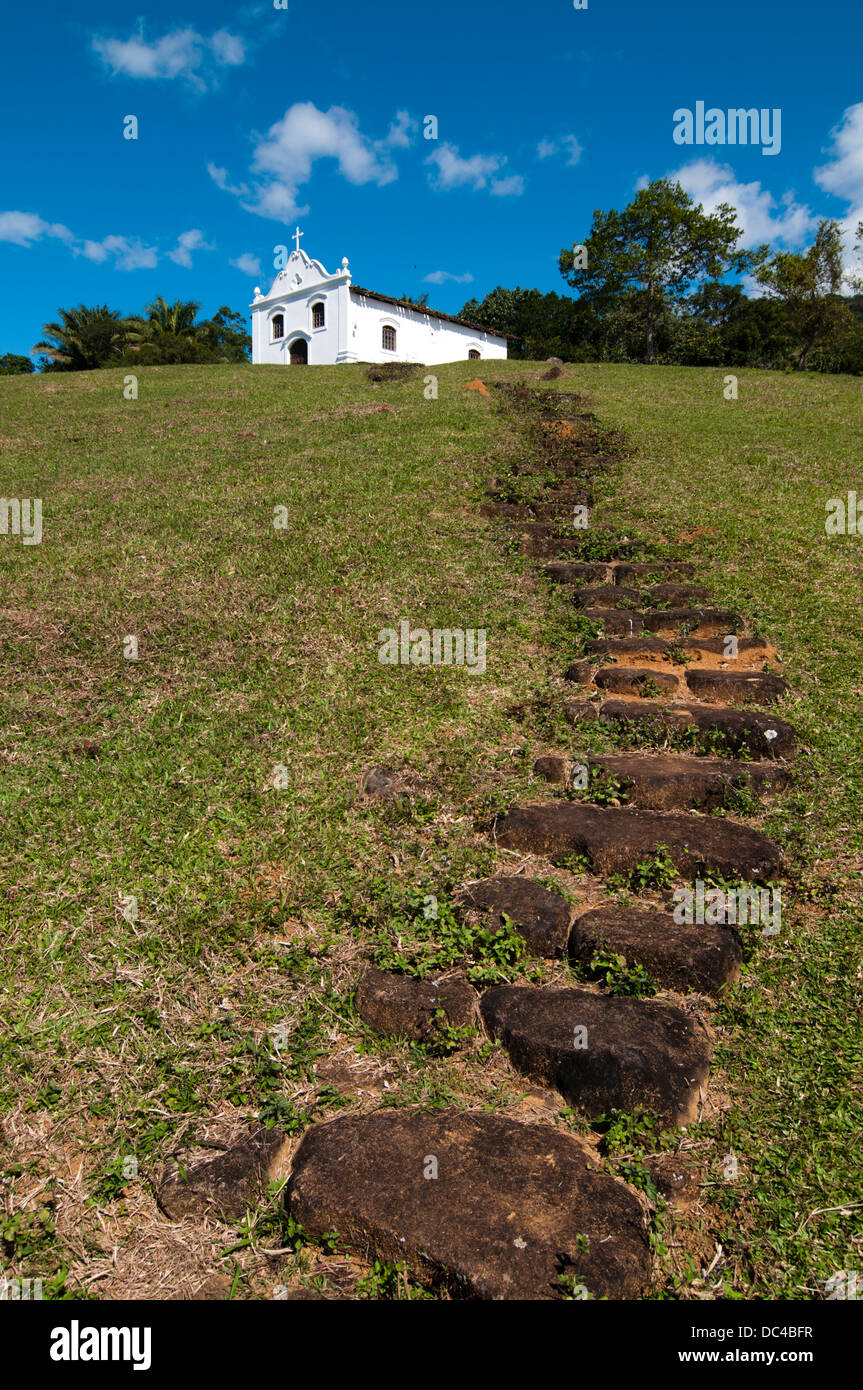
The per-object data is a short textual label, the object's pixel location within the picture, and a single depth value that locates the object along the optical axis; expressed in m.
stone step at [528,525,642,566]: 8.36
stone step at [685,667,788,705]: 5.70
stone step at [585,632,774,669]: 6.32
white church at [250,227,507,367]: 35.62
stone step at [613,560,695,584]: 7.72
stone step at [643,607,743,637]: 6.65
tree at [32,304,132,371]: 34.31
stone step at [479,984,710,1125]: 2.99
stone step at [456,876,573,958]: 3.82
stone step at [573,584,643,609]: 7.27
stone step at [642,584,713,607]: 7.14
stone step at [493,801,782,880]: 4.07
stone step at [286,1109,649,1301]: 2.46
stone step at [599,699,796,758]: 5.11
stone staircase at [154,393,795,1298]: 2.57
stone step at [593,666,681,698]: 5.95
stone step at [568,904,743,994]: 3.49
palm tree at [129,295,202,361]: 34.09
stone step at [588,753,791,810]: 4.68
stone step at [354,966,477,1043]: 3.48
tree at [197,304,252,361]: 40.91
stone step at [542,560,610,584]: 7.92
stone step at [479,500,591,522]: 9.50
